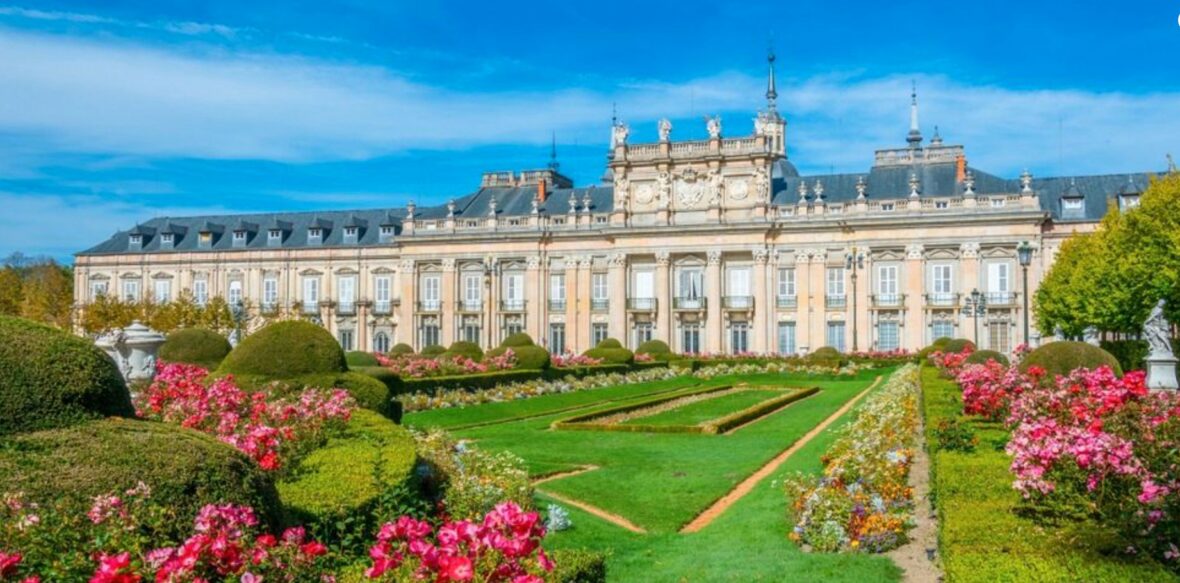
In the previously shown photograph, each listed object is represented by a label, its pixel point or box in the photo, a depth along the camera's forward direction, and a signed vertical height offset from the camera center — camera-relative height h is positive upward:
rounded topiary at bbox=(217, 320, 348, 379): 18.06 -0.72
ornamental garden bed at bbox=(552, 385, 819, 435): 21.25 -2.45
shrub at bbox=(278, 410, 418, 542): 8.48 -1.48
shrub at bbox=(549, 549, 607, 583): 6.42 -1.58
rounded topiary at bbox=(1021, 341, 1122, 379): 19.98 -0.99
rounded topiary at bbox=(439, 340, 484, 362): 40.81 -1.56
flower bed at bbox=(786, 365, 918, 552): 10.10 -1.96
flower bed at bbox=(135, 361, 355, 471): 9.38 -1.09
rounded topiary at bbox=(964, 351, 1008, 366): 29.07 -1.39
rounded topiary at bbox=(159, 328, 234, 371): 24.64 -0.82
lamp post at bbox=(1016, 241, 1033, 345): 26.52 +1.30
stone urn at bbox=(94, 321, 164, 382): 18.92 -0.70
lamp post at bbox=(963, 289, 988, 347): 41.23 +0.06
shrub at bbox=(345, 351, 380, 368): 32.91 -1.48
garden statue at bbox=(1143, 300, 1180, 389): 21.30 -1.04
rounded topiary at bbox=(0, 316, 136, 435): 6.79 -0.43
